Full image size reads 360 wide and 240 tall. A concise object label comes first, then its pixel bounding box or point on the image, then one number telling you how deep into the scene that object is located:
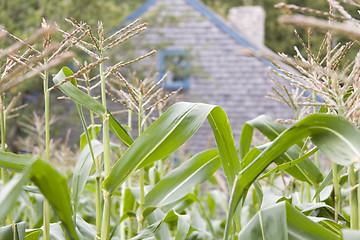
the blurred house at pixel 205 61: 14.07
